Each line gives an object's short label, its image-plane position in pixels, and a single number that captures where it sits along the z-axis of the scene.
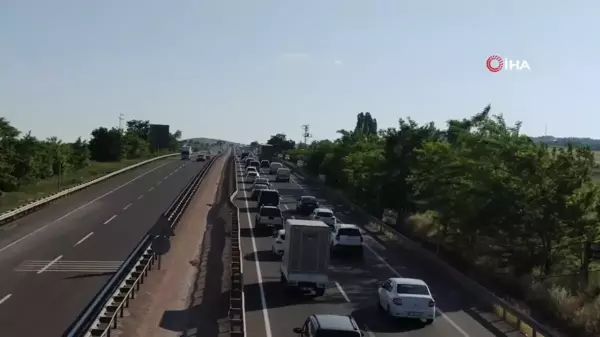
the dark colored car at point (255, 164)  118.69
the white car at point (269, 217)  47.22
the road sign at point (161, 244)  26.73
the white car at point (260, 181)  75.81
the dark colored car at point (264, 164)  134.38
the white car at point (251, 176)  94.74
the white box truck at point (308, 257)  27.42
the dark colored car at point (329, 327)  17.42
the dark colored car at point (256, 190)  70.69
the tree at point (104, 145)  144.25
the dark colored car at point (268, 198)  57.78
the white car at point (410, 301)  23.77
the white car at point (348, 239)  39.66
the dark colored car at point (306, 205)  59.47
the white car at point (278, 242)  37.09
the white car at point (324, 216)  48.38
